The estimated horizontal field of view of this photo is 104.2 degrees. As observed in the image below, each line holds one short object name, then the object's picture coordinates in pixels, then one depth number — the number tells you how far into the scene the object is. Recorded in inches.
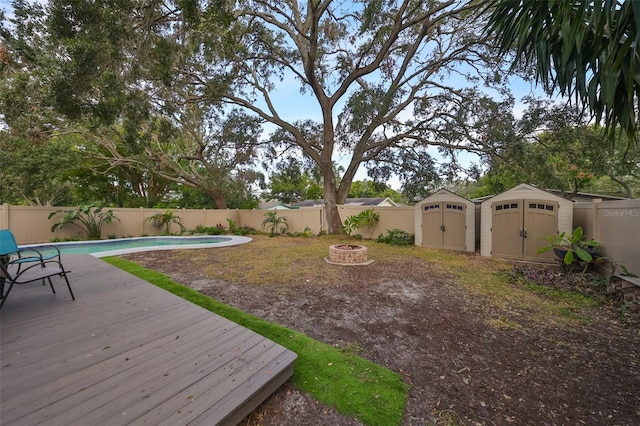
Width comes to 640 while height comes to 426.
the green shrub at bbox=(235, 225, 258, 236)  528.7
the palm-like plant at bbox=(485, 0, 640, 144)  80.8
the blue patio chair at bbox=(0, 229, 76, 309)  109.7
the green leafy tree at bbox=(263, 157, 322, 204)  525.3
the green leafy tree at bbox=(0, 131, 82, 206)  364.8
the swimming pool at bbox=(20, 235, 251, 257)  309.4
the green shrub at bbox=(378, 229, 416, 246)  362.6
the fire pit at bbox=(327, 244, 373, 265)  246.4
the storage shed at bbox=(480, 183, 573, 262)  246.8
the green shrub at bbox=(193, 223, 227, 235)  503.5
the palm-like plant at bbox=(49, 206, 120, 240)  376.8
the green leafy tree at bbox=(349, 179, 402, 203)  1450.3
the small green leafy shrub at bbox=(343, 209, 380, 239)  402.2
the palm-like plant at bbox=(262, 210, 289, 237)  514.3
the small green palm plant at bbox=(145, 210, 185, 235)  475.5
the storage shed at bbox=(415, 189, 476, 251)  315.3
